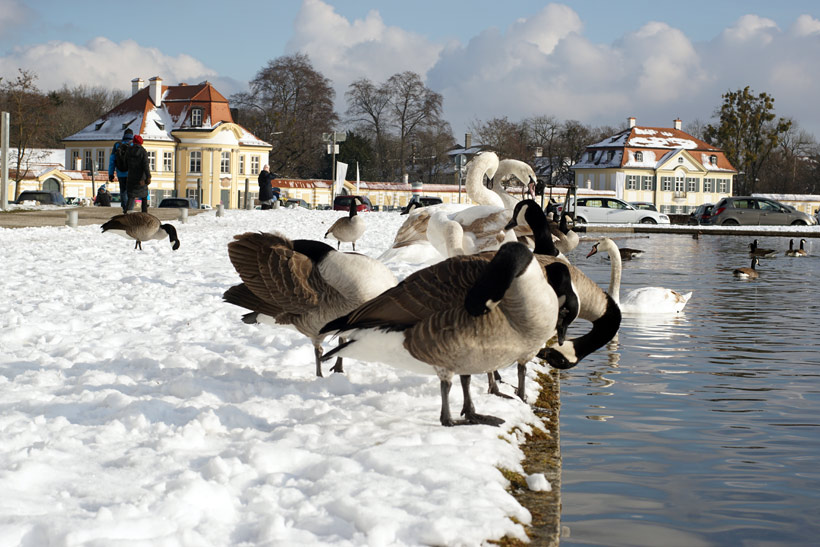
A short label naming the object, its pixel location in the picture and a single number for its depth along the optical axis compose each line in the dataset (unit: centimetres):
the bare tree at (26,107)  5272
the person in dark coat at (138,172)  2047
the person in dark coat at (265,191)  3729
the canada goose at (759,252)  2252
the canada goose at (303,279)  540
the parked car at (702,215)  4934
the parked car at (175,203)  5025
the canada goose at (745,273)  1828
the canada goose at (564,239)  1323
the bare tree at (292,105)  8088
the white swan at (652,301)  1187
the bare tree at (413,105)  8875
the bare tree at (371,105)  8975
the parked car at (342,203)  5246
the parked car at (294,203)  6539
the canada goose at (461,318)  421
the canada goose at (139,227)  1559
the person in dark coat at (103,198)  4349
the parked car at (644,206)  5164
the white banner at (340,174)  3691
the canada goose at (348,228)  1681
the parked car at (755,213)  4656
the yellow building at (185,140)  7812
